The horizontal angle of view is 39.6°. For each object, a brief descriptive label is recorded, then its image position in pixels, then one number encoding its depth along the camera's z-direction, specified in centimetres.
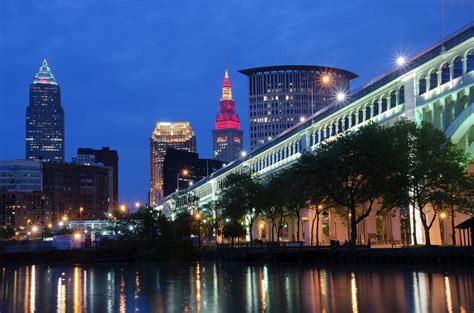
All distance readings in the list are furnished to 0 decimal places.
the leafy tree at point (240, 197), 12244
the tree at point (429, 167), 7144
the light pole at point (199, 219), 13970
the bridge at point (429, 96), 7431
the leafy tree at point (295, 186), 8475
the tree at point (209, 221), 14912
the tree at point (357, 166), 7500
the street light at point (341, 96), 10656
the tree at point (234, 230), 12444
